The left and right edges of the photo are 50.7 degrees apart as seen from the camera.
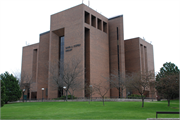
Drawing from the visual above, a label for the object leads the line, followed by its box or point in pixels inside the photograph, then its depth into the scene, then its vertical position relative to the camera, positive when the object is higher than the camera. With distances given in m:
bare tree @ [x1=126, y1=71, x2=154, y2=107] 23.99 -0.10
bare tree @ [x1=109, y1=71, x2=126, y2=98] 44.91 -0.39
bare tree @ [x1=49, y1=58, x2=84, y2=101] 40.06 +1.21
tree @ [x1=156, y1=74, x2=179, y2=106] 23.20 -0.74
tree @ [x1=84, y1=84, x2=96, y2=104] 43.52 -2.39
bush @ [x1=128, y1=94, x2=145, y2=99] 44.22 -4.13
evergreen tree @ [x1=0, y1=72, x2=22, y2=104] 38.47 -1.45
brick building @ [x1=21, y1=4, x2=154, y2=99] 46.72 +8.84
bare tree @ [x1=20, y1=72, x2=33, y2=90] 53.81 -0.44
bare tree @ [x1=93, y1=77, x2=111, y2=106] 48.38 -1.43
